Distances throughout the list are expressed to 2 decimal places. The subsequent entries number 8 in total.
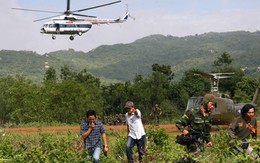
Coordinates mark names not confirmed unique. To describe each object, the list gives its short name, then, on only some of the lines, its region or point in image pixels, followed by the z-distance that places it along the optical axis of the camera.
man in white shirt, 10.60
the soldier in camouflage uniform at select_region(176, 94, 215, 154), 8.09
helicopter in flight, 41.66
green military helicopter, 23.59
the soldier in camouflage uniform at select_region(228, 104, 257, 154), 7.82
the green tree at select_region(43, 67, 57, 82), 75.69
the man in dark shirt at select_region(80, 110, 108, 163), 9.11
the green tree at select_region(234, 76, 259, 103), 62.28
